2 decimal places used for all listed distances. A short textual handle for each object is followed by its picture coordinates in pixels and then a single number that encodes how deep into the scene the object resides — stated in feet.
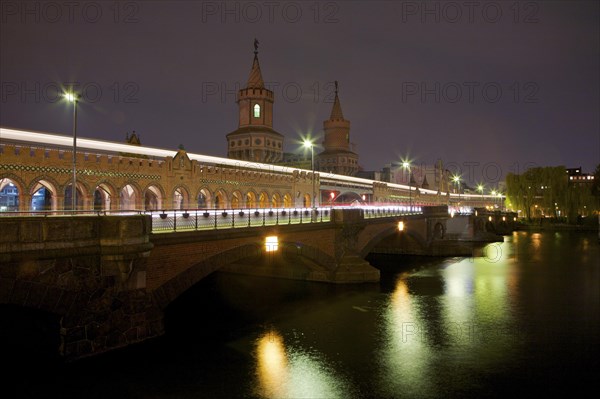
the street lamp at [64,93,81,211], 65.82
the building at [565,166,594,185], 604.08
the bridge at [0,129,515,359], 48.70
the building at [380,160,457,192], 540.93
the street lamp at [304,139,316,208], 122.07
